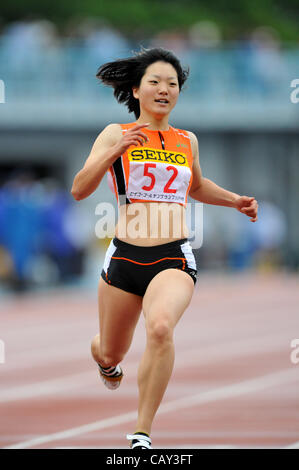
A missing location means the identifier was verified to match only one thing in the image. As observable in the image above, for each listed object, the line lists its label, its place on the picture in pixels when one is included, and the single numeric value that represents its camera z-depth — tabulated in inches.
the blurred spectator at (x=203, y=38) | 1072.2
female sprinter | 236.1
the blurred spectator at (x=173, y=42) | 1031.3
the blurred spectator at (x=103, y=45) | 993.5
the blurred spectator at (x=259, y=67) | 1057.5
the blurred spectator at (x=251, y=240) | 1004.7
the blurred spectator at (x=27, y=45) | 978.7
